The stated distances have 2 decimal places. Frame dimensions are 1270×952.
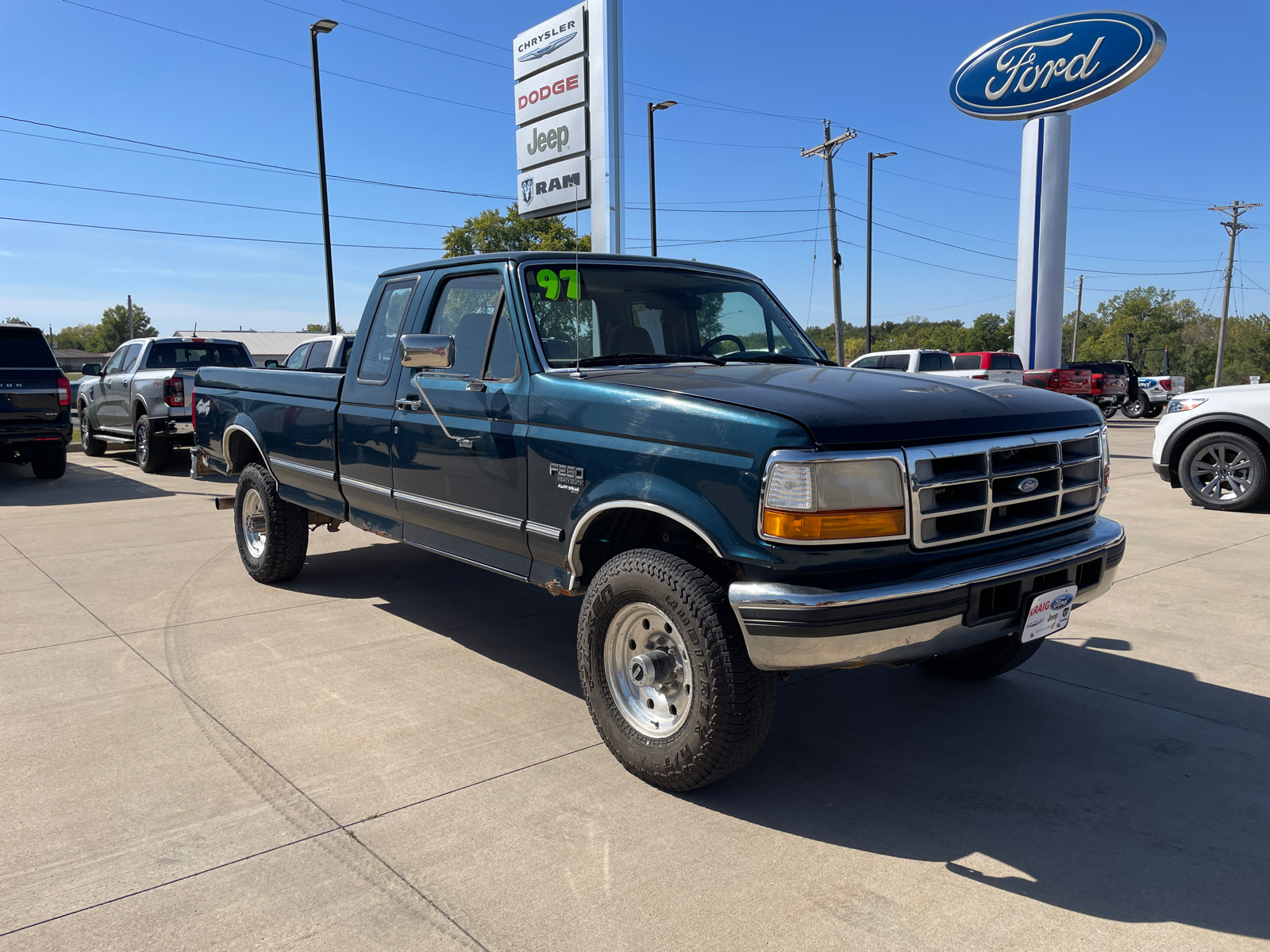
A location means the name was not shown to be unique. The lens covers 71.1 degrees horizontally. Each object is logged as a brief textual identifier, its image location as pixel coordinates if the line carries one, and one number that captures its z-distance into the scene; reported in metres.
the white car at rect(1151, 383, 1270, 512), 9.11
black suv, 10.86
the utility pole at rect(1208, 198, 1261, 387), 54.16
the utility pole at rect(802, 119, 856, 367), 28.09
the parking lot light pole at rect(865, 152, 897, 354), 36.00
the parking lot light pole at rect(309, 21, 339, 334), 18.33
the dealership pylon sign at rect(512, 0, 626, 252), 10.88
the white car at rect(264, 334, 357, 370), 11.62
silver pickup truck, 12.63
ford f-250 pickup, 2.87
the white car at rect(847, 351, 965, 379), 18.97
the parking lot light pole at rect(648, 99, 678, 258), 28.27
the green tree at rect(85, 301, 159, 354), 137.00
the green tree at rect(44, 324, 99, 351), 163.88
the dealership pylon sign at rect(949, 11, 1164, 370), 23.17
